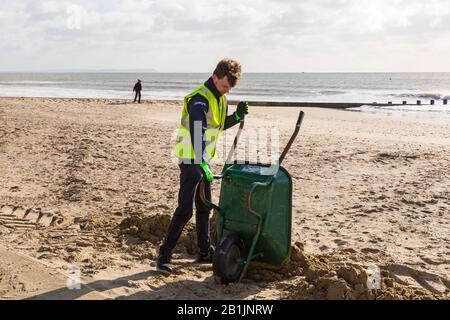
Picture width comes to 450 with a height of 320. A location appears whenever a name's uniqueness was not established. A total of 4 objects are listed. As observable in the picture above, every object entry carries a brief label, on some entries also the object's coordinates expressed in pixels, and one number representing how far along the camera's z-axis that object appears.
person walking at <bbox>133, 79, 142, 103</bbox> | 24.05
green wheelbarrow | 3.81
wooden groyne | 26.08
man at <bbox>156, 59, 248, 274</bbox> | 3.76
